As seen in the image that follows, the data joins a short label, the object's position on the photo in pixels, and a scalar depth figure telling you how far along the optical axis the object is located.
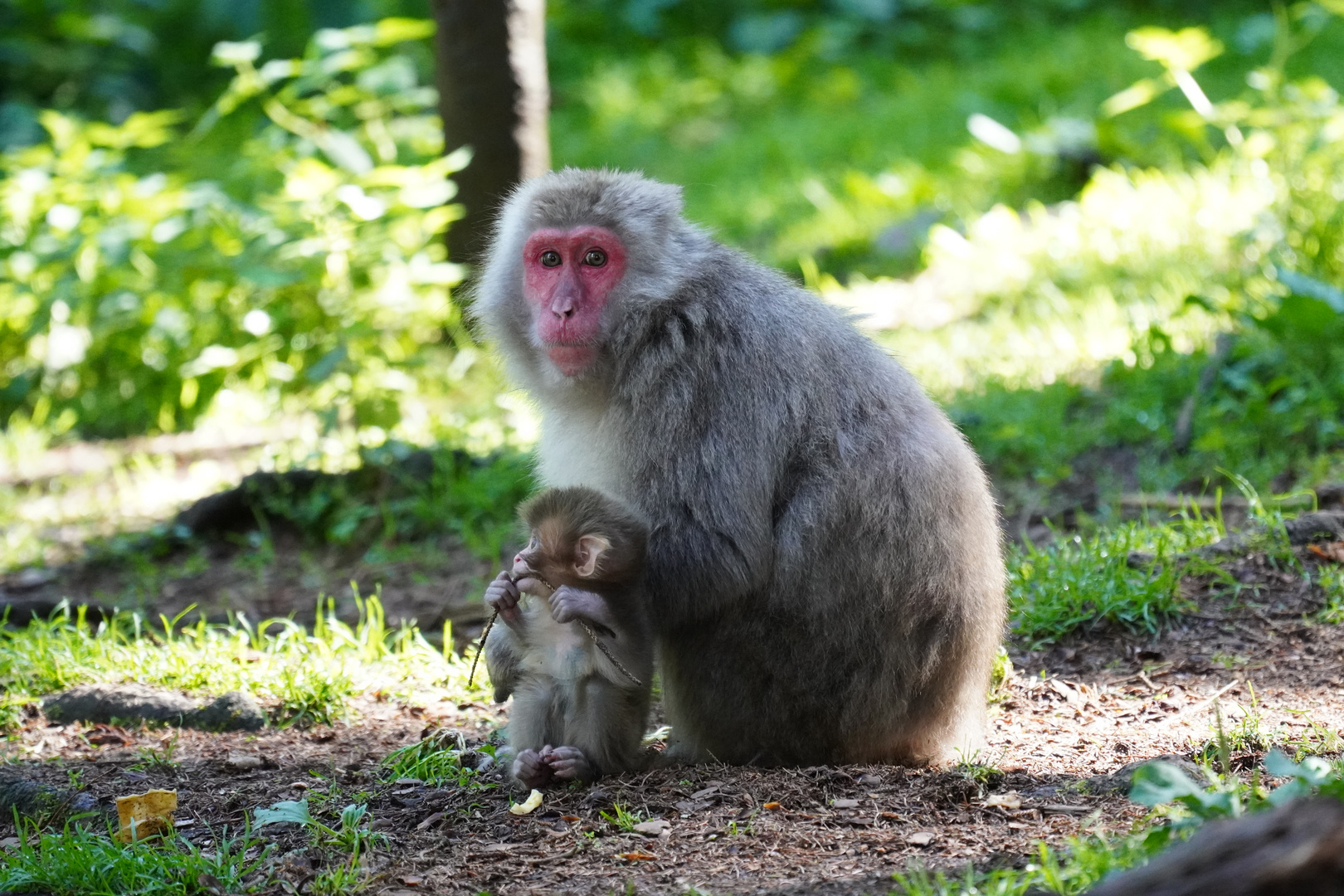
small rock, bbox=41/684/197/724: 8.11
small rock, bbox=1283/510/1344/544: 8.94
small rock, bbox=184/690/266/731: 8.05
